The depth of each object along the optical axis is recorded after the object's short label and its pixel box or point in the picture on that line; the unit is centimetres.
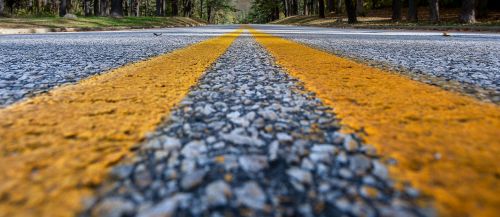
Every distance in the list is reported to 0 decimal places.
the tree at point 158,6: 2321
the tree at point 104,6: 1964
